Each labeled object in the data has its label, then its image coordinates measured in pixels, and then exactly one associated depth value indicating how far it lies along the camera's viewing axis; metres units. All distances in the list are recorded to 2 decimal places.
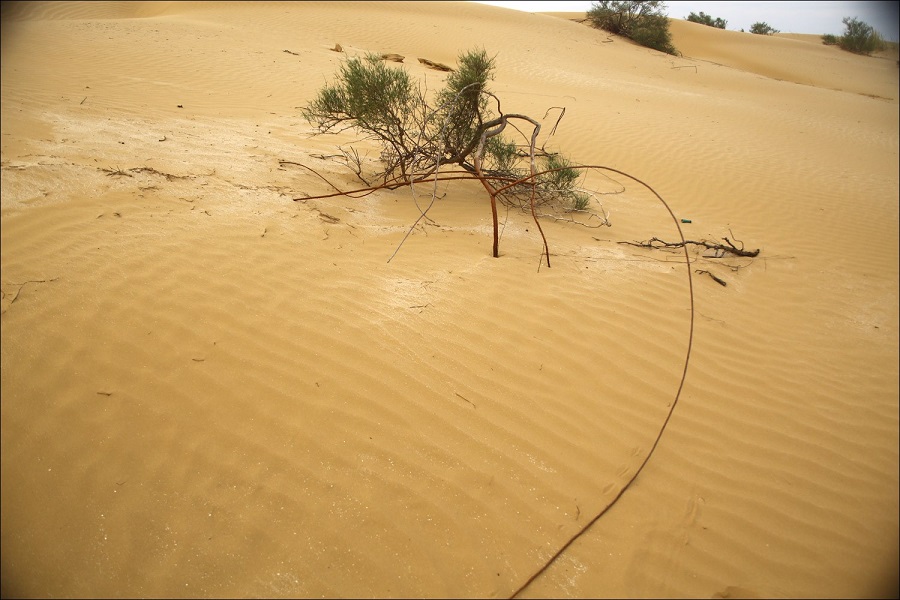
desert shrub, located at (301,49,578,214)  4.73
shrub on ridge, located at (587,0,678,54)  21.50
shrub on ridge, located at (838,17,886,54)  26.69
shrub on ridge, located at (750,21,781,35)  34.69
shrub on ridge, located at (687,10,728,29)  31.84
